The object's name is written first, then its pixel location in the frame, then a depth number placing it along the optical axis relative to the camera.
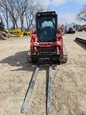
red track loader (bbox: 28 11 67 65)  3.77
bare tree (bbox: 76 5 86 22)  40.91
